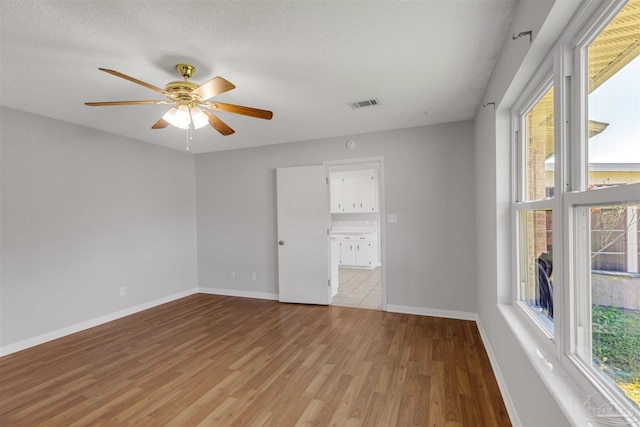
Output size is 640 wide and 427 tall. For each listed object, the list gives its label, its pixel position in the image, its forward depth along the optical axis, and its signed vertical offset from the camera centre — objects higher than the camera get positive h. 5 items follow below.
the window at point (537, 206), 1.61 +0.01
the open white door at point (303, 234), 4.50 -0.37
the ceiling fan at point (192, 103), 2.11 +0.87
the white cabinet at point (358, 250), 7.14 -0.98
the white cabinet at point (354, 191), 7.37 +0.48
